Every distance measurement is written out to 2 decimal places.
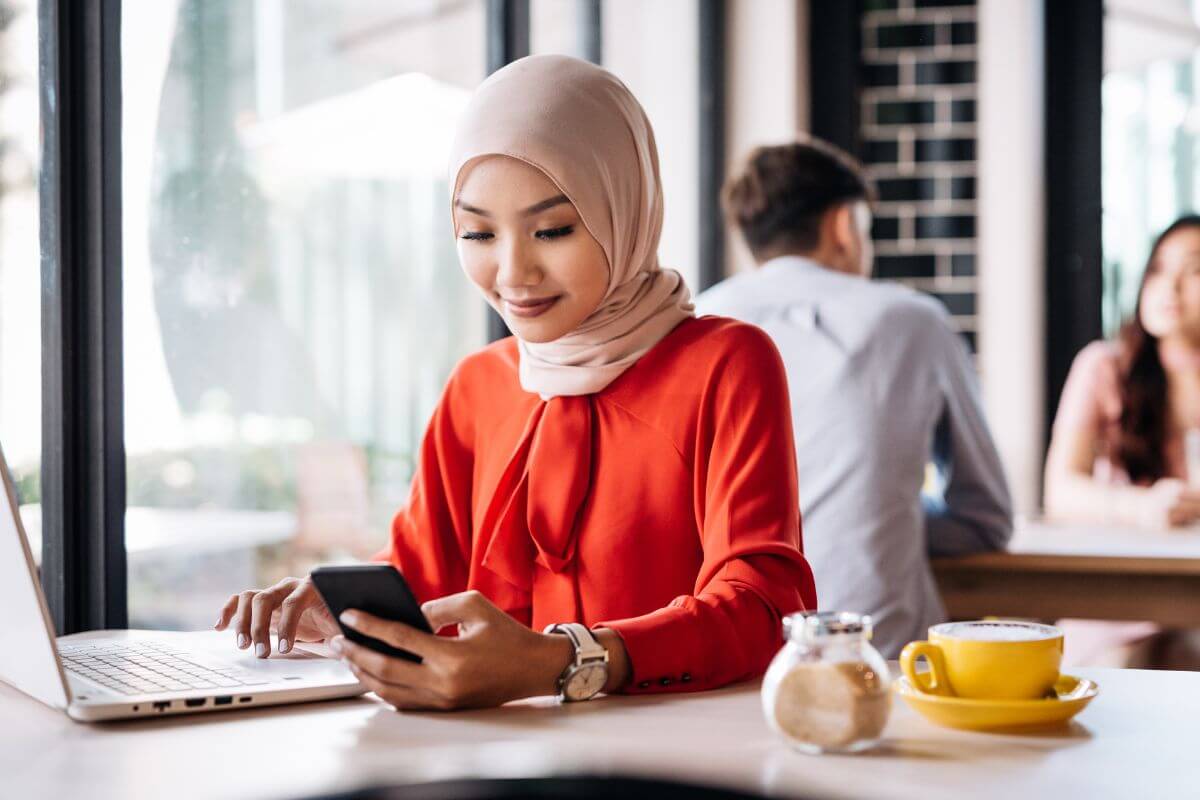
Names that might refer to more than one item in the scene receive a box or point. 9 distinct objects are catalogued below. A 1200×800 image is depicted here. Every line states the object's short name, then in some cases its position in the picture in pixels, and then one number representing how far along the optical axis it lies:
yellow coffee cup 0.99
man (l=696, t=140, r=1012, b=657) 2.23
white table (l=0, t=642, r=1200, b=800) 0.85
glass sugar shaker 0.90
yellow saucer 0.96
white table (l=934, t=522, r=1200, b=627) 2.35
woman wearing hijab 1.25
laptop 0.99
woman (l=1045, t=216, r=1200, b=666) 3.05
